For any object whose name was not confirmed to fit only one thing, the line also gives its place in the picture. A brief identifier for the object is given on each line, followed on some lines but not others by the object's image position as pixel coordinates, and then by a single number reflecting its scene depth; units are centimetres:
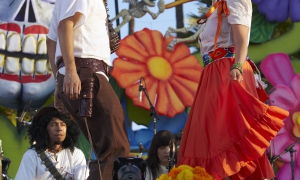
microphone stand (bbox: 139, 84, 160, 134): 1161
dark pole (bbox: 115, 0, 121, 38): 1278
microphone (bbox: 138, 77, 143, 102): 1168
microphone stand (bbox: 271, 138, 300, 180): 1137
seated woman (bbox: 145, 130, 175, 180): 790
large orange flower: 1251
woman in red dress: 526
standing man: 490
